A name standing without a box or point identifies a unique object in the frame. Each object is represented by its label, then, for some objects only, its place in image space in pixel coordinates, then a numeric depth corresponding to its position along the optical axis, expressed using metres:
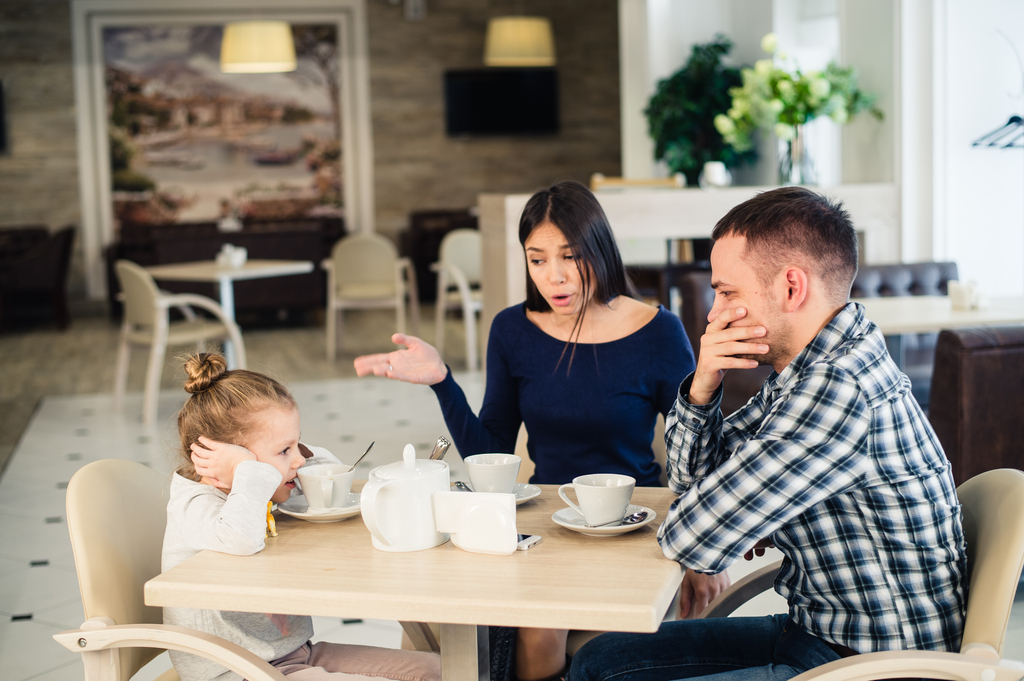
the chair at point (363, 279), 7.21
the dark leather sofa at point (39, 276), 9.14
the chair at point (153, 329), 5.32
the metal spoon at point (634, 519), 1.36
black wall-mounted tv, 11.00
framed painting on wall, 10.42
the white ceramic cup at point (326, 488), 1.48
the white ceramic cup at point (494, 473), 1.44
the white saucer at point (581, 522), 1.32
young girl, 1.37
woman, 1.91
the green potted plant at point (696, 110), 6.92
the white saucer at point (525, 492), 1.50
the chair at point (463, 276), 6.64
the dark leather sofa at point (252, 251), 8.95
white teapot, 1.28
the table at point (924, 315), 3.20
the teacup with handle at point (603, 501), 1.33
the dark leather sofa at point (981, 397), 2.52
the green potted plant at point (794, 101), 4.42
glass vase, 4.60
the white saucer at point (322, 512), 1.46
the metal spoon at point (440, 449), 1.50
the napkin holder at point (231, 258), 6.25
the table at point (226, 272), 5.74
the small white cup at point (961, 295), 3.48
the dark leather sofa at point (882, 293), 3.82
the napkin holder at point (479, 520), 1.26
